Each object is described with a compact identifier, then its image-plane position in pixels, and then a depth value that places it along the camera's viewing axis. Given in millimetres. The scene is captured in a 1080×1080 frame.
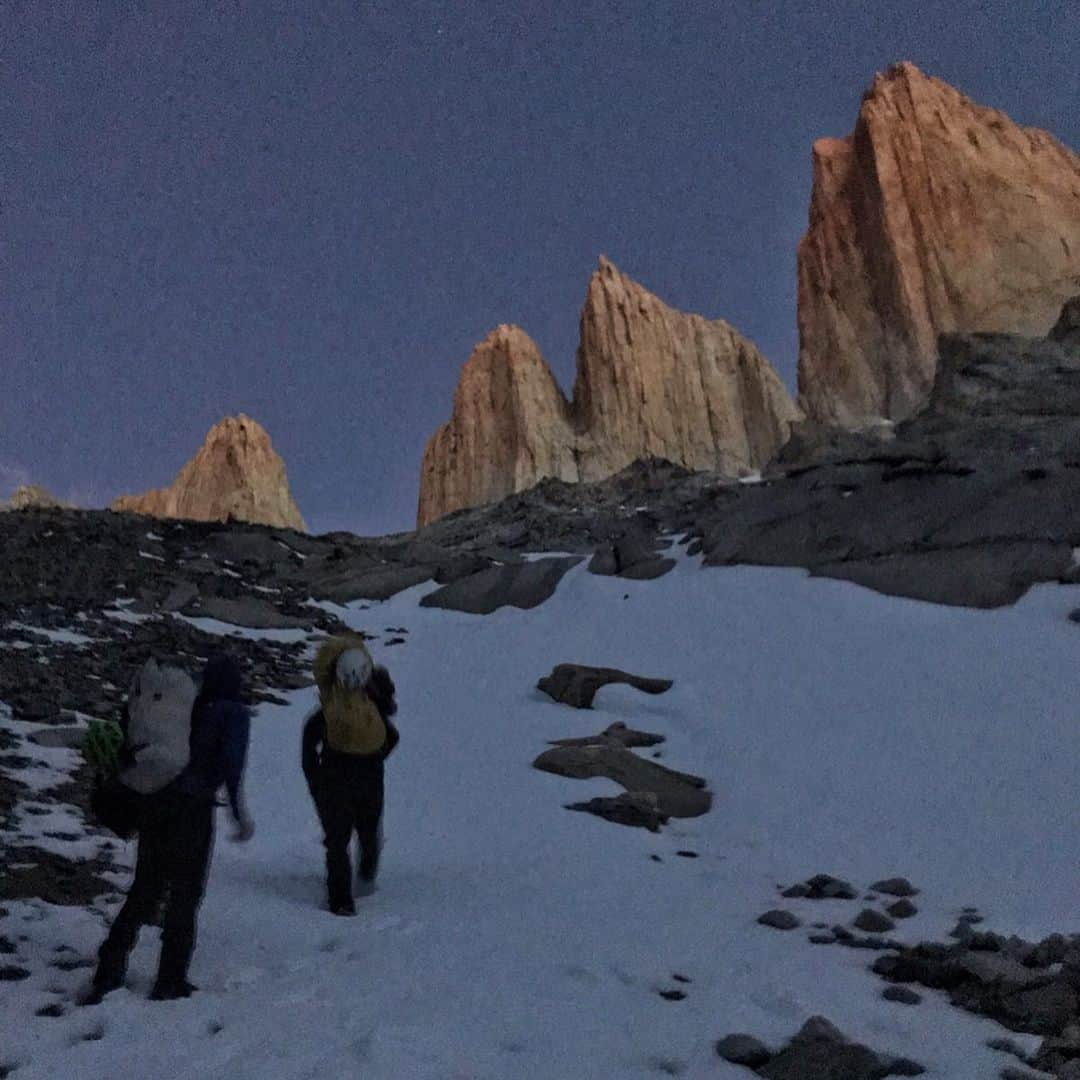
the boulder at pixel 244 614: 18953
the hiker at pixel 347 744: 6680
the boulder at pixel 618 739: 11702
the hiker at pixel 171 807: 4777
